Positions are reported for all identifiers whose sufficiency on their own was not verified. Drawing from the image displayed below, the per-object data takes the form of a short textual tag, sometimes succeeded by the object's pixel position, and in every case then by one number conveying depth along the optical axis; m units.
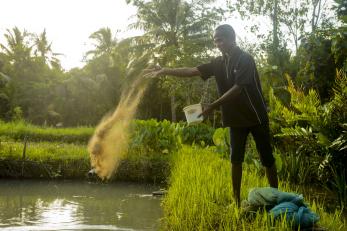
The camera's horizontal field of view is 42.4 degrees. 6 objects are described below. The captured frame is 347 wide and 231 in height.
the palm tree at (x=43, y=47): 30.55
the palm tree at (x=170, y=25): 21.58
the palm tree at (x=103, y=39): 30.84
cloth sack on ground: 2.96
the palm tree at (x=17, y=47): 26.59
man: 3.47
